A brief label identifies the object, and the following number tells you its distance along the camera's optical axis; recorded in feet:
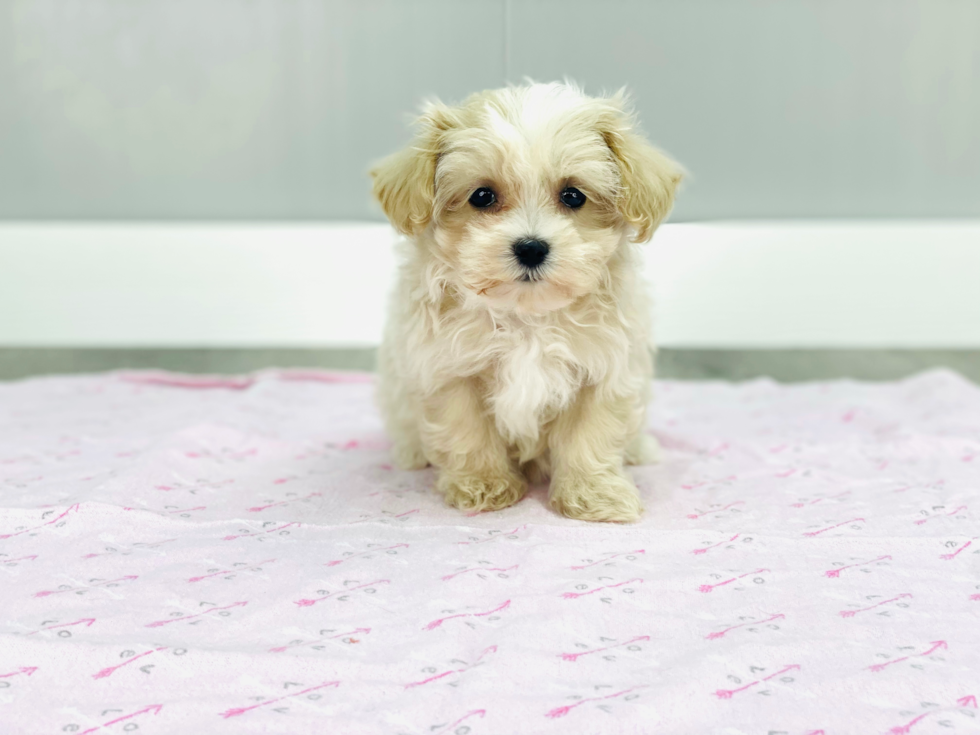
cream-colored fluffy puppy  1.19
